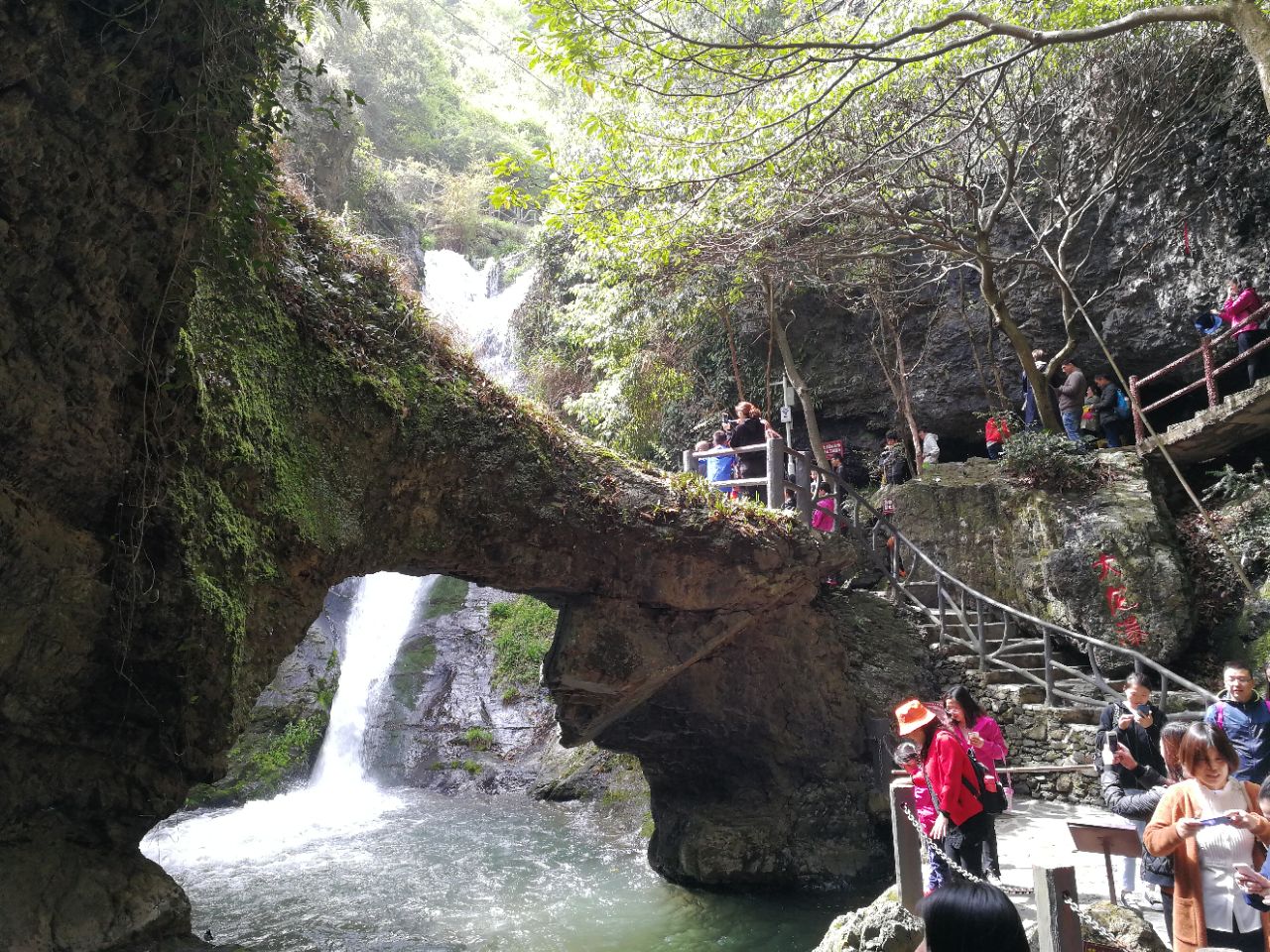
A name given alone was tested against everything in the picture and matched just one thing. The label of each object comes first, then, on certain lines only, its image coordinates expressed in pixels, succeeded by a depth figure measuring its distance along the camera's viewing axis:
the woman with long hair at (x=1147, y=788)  4.01
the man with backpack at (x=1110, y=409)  12.47
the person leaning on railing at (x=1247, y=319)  10.65
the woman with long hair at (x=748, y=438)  10.27
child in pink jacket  4.96
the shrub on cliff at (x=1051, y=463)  10.88
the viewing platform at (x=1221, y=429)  10.31
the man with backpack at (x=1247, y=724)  4.70
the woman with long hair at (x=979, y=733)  5.21
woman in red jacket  4.81
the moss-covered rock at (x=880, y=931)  4.13
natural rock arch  3.90
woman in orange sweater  3.41
